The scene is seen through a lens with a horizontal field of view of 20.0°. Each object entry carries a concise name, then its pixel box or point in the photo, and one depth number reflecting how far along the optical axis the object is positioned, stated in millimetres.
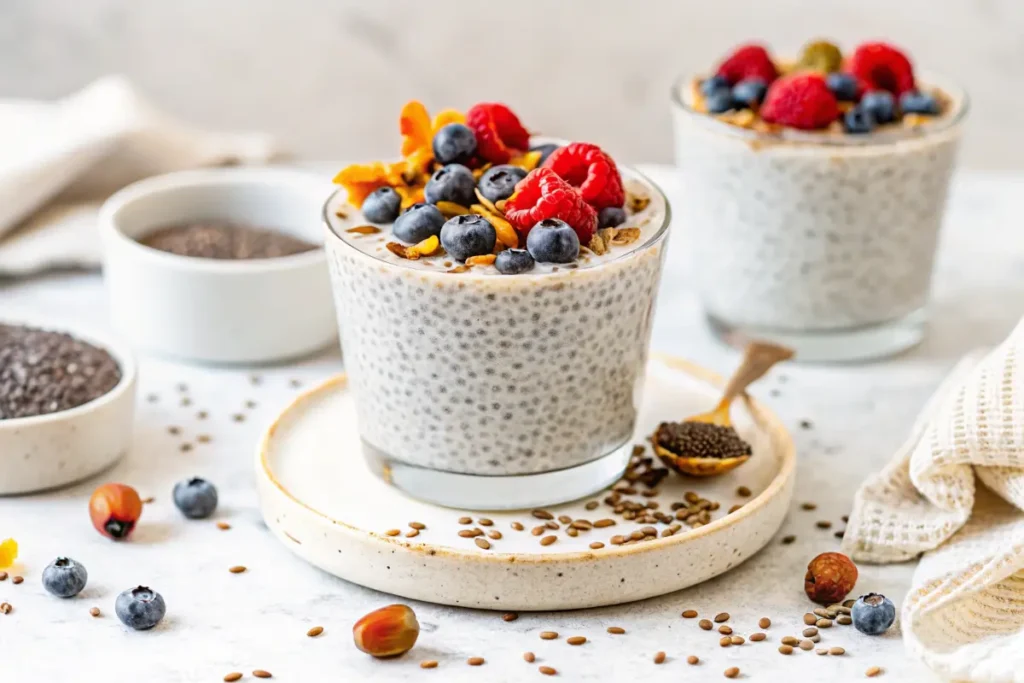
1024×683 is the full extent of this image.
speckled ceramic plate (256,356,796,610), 724
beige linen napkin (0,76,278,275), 932
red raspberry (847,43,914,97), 867
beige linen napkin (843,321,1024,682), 712
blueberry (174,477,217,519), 770
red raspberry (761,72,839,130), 843
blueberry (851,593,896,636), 718
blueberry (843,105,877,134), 845
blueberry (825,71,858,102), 856
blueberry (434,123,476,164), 755
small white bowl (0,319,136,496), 769
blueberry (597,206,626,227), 747
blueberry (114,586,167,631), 714
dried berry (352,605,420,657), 704
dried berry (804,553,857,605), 730
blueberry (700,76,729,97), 871
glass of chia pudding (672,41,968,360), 846
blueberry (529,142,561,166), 770
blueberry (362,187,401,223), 749
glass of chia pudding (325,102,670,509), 725
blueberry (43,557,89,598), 727
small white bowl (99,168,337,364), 856
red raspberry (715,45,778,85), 876
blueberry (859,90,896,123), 849
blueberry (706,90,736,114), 862
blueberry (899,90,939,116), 858
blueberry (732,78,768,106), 863
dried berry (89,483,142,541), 755
